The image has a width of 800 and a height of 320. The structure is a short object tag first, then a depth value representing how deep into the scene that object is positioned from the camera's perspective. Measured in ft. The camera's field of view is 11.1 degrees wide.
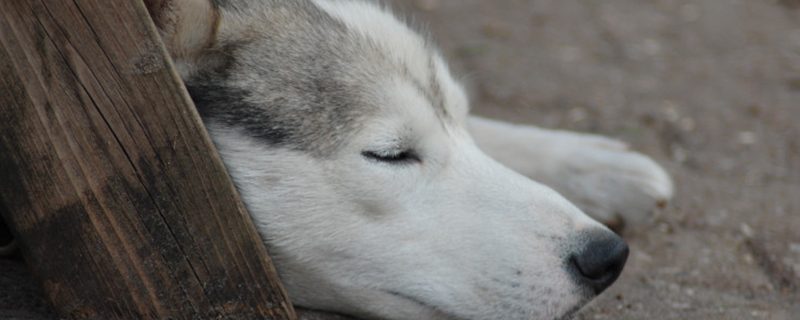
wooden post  5.79
